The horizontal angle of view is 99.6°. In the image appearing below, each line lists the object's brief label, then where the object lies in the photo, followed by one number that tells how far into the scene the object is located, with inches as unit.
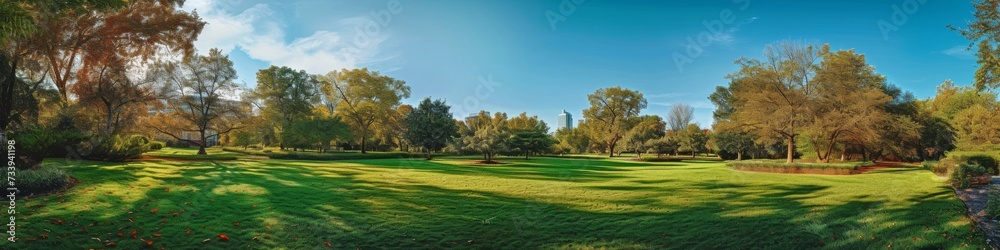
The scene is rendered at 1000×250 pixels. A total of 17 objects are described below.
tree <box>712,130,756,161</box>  1758.1
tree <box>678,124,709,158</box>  2034.7
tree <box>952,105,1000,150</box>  1248.2
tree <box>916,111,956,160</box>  1428.4
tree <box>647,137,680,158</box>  1899.6
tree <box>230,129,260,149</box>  1819.6
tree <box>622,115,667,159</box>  1939.0
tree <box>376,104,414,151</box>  2023.9
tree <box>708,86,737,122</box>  2117.4
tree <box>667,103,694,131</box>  3417.8
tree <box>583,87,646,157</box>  2469.2
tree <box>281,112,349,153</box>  1558.8
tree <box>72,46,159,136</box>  1080.8
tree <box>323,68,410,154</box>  1953.7
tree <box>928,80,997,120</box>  1701.5
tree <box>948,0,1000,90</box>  669.3
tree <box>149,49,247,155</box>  1409.9
